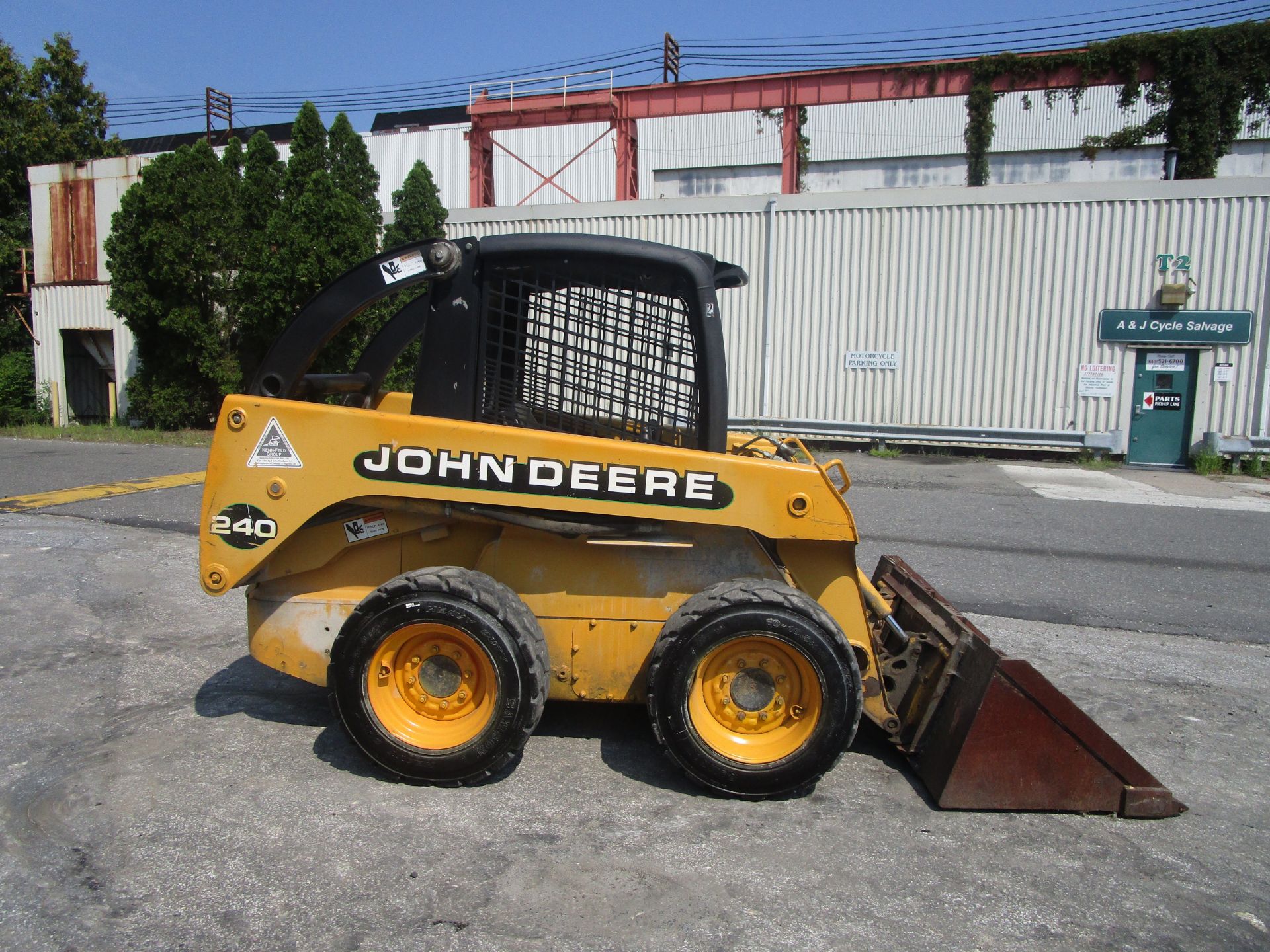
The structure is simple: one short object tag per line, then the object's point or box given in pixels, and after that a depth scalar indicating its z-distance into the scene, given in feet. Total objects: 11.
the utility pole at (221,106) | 131.95
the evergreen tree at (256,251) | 55.42
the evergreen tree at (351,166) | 59.36
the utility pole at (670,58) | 98.89
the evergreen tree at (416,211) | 58.34
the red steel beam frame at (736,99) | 66.28
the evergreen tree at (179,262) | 56.39
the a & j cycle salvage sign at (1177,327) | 49.85
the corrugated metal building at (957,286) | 50.26
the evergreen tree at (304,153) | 58.23
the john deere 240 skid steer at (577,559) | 11.55
